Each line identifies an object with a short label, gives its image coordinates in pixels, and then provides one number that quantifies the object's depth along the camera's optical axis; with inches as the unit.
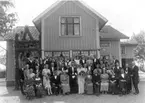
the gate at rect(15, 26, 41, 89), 476.1
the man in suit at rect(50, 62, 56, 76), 404.9
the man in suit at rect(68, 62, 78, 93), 401.9
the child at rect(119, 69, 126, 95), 386.7
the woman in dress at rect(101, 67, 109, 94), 389.4
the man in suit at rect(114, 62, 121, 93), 391.8
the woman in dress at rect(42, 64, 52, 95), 385.1
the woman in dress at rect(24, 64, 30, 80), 391.2
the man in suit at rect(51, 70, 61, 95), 391.1
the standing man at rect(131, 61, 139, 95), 396.2
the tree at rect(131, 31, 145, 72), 1381.6
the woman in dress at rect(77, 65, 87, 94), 396.8
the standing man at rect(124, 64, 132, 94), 396.4
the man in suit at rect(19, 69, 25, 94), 407.5
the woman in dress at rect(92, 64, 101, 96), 389.3
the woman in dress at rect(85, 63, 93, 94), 388.1
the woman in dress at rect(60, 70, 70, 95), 385.8
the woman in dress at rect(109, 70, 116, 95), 389.1
